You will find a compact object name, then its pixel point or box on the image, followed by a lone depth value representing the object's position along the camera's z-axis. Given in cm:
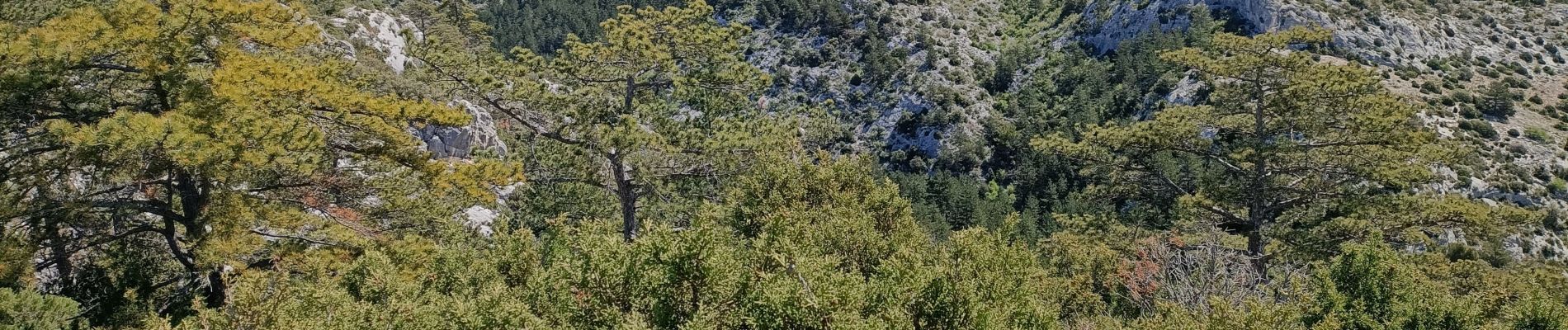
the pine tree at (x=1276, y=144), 1759
